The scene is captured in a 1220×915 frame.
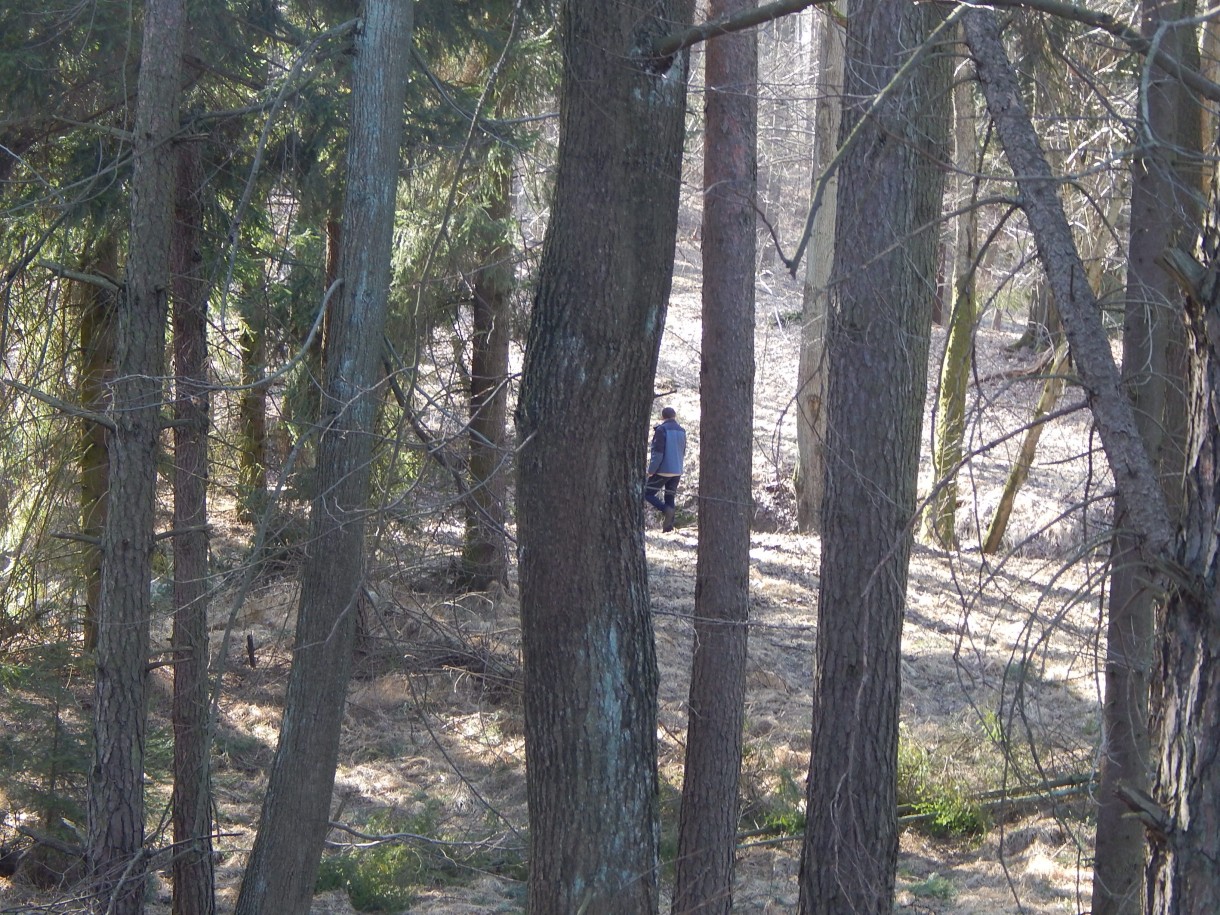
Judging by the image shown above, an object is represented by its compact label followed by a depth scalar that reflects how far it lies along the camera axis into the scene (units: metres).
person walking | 32.50
